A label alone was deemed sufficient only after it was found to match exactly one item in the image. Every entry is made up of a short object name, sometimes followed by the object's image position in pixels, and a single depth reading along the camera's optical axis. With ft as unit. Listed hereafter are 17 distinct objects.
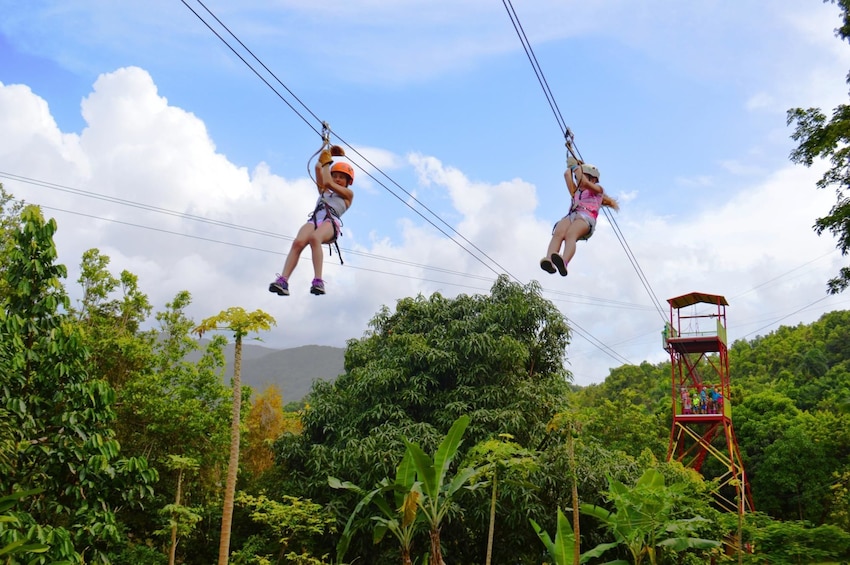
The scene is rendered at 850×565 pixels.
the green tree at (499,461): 31.01
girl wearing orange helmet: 20.35
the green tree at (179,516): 33.96
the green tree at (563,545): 32.99
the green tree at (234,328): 17.42
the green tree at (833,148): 38.86
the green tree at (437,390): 40.40
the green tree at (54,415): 25.58
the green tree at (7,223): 45.57
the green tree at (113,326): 45.32
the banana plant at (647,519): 33.17
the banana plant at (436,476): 30.55
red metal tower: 60.23
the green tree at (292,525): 37.96
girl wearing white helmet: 21.43
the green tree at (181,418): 44.32
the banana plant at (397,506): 32.04
